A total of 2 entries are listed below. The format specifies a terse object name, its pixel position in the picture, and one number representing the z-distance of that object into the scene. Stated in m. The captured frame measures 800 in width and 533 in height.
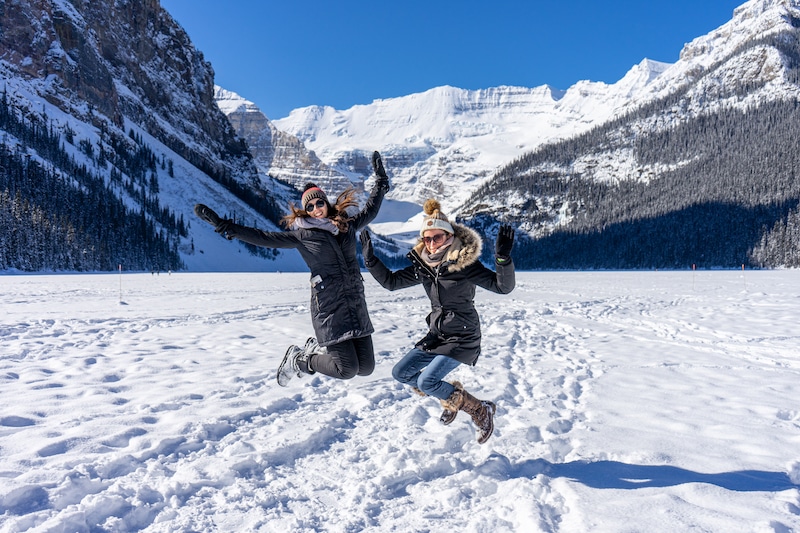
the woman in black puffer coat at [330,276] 5.21
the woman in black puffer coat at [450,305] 4.71
